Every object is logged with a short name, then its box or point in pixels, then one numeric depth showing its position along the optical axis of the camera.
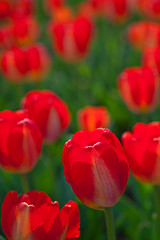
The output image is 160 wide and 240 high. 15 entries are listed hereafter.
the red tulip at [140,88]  1.05
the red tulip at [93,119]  1.00
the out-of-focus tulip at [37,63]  1.32
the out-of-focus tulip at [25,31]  1.82
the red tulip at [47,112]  0.90
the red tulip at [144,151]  0.77
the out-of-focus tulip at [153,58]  1.14
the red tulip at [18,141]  0.81
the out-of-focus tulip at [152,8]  1.87
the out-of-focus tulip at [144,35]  1.43
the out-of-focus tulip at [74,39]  1.36
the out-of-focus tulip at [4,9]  2.75
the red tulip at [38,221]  0.71
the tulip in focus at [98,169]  0.71
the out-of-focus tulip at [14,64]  1.27
